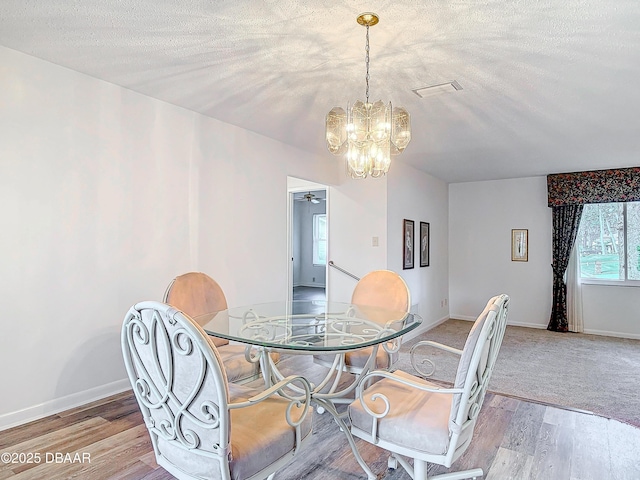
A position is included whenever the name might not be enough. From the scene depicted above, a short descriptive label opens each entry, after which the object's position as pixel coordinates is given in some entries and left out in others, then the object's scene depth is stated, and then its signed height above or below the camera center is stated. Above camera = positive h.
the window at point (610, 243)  5.51 +0.08
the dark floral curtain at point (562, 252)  5.74 -0.06
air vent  2.70 +1.11
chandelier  2.19 +0.64
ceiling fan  8.17 +1.14
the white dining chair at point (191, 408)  1.24 -0.54
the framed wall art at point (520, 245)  6.19 +0.04
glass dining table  1.85 -0.45
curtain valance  5.33 +0.86
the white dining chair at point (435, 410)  1.48 -0.68
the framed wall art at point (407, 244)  5.27 +0.04
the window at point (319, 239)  10.54 +0.20
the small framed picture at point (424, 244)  5.78 +0.05
